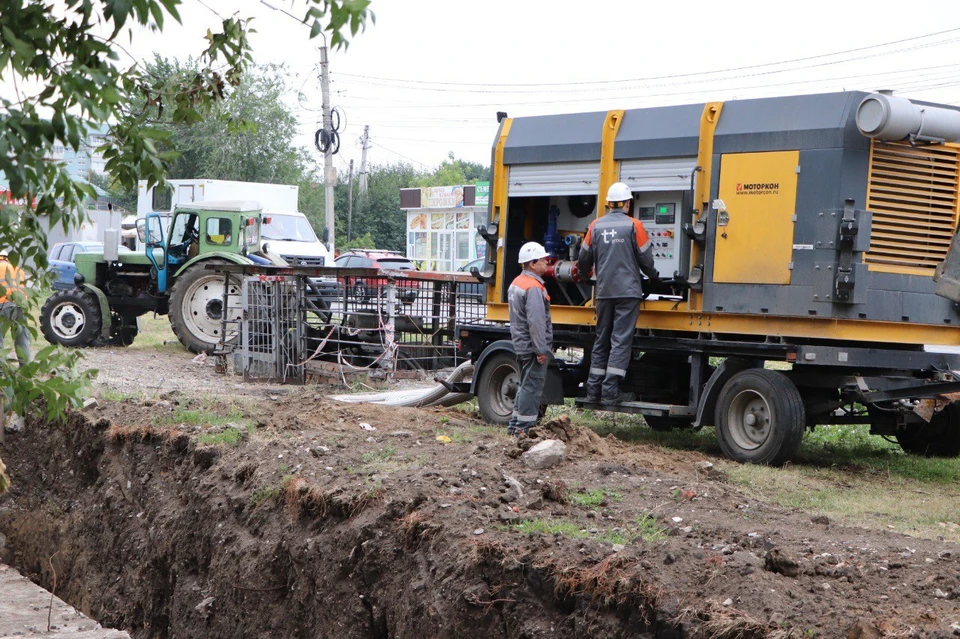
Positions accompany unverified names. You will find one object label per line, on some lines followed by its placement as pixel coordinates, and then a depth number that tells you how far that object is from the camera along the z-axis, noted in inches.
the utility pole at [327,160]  1610.5
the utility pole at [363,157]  2984.7
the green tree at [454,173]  3309.5
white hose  511.8
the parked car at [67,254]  1102.1
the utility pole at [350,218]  2583.2
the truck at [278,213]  1157.1
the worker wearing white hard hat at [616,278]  407.2
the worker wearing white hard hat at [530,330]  408.2
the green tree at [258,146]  2338.8
